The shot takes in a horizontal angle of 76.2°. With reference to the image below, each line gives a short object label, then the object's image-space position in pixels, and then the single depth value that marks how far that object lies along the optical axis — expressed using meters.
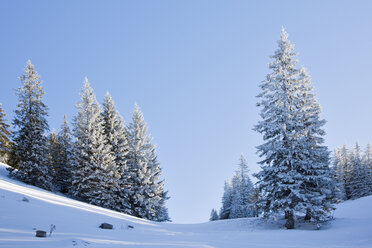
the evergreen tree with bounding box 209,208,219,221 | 66.12
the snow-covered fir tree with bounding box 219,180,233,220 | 52.62
